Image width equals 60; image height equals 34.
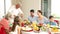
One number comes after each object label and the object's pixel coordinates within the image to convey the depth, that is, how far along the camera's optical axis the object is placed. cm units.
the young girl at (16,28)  304
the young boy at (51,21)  464
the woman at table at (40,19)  479
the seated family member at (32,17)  513
